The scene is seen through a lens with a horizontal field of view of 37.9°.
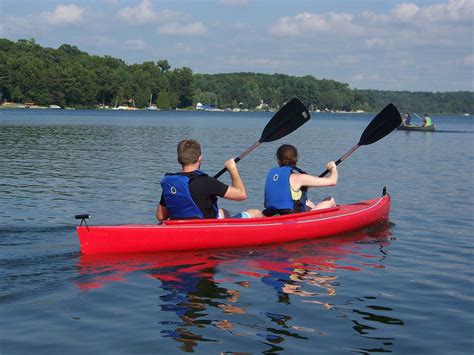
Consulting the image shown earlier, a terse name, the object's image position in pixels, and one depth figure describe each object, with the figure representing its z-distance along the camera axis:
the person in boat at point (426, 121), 47.82
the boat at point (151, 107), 147.48
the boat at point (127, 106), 138.68
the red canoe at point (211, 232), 8.52
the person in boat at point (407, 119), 47.75
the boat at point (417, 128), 47.06
